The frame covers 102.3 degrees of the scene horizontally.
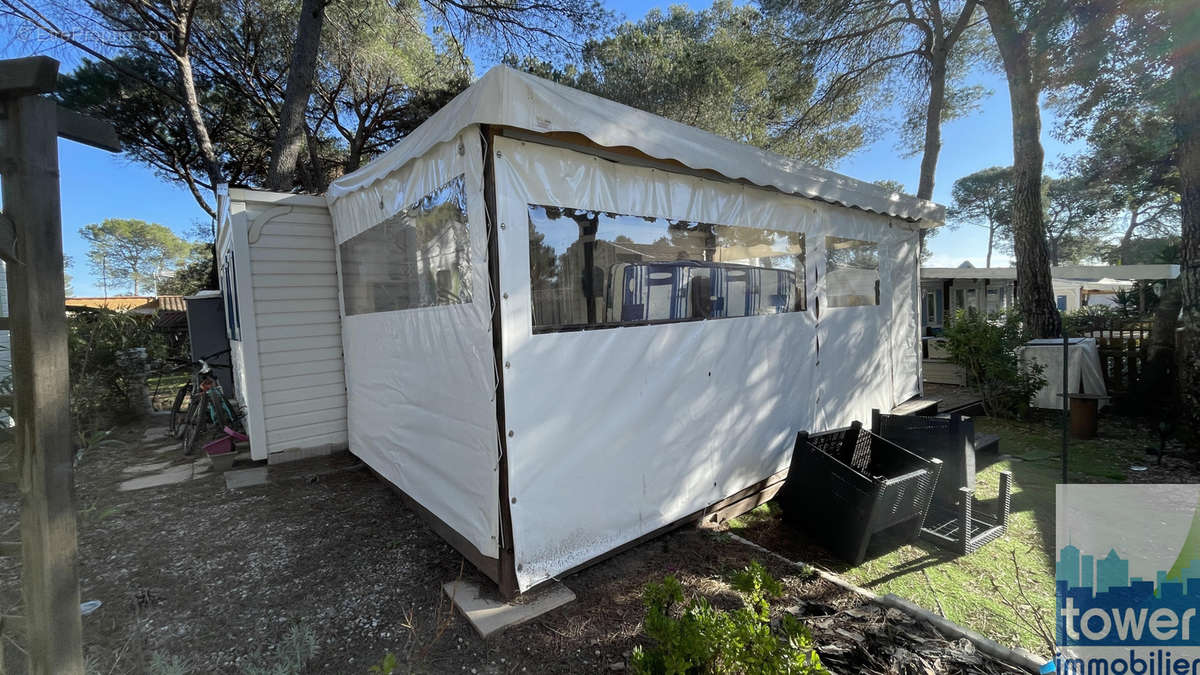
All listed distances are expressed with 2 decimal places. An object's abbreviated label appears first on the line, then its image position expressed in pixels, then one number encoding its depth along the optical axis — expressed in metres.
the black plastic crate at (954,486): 2.81
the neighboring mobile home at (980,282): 12.84
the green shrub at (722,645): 1.42
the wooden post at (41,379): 1.22
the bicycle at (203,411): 5.23
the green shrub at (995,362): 5.73
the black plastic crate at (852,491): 2.62
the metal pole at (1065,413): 3.04
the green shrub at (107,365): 5.52
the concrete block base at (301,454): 4.46
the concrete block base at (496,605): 2.13
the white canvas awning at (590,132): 2.01
